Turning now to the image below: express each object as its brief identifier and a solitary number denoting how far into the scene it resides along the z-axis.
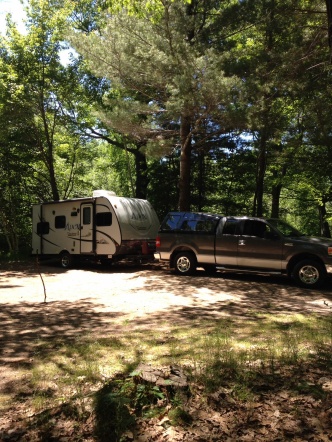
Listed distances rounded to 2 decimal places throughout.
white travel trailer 13.30
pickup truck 9.22
